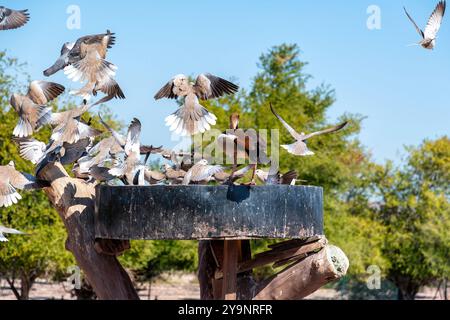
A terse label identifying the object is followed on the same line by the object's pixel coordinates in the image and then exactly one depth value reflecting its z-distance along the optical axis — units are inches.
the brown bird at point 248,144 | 339.6
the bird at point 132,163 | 365.1
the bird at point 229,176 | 342.6
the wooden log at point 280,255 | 383.2
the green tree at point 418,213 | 1536.7
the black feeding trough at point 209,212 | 335.6
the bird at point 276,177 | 370.3
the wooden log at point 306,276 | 372.8
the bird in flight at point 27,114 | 395.2
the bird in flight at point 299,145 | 375.0
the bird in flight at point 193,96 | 353.7
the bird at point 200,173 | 355.9
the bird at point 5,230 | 389.2
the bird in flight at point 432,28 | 451.5
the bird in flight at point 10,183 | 384.9
